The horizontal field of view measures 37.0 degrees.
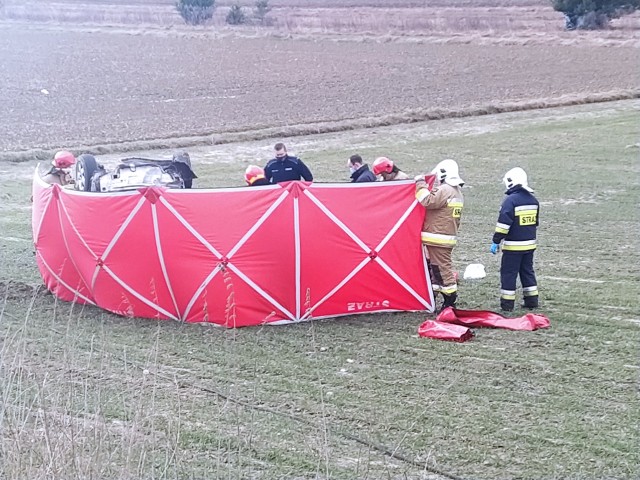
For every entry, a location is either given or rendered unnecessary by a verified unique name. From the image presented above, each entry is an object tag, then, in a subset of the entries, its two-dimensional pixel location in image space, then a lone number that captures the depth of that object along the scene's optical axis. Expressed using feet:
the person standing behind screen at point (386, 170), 39.91
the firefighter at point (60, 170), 44.19
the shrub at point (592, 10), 177.99
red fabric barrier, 35.35
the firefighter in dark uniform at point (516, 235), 35.09
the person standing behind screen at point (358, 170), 40.57
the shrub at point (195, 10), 212.43
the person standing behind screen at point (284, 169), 43.93
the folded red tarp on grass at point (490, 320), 33.96
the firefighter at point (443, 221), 35.60
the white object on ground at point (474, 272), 40.57
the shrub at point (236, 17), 208.23
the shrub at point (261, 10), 208.33
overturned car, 45.47
